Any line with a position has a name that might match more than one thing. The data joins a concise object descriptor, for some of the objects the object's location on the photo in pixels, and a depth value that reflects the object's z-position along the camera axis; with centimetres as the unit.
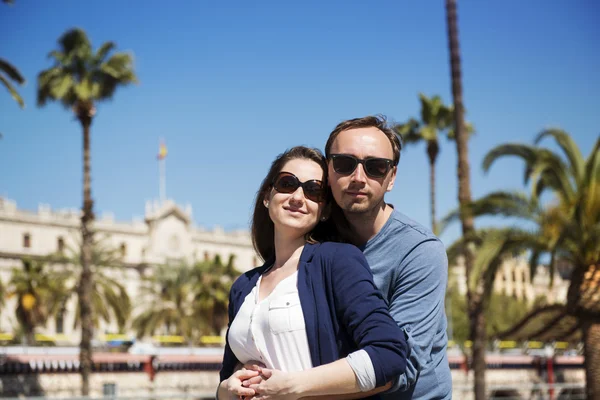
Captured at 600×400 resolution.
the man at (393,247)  261
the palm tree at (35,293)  4194
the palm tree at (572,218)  1424
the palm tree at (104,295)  3606
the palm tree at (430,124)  3634
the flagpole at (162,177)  7962
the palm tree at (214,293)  4519
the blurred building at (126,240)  6250
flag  7900
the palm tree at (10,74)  1767
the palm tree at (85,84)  2648
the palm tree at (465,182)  1678
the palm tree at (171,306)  4672
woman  238
